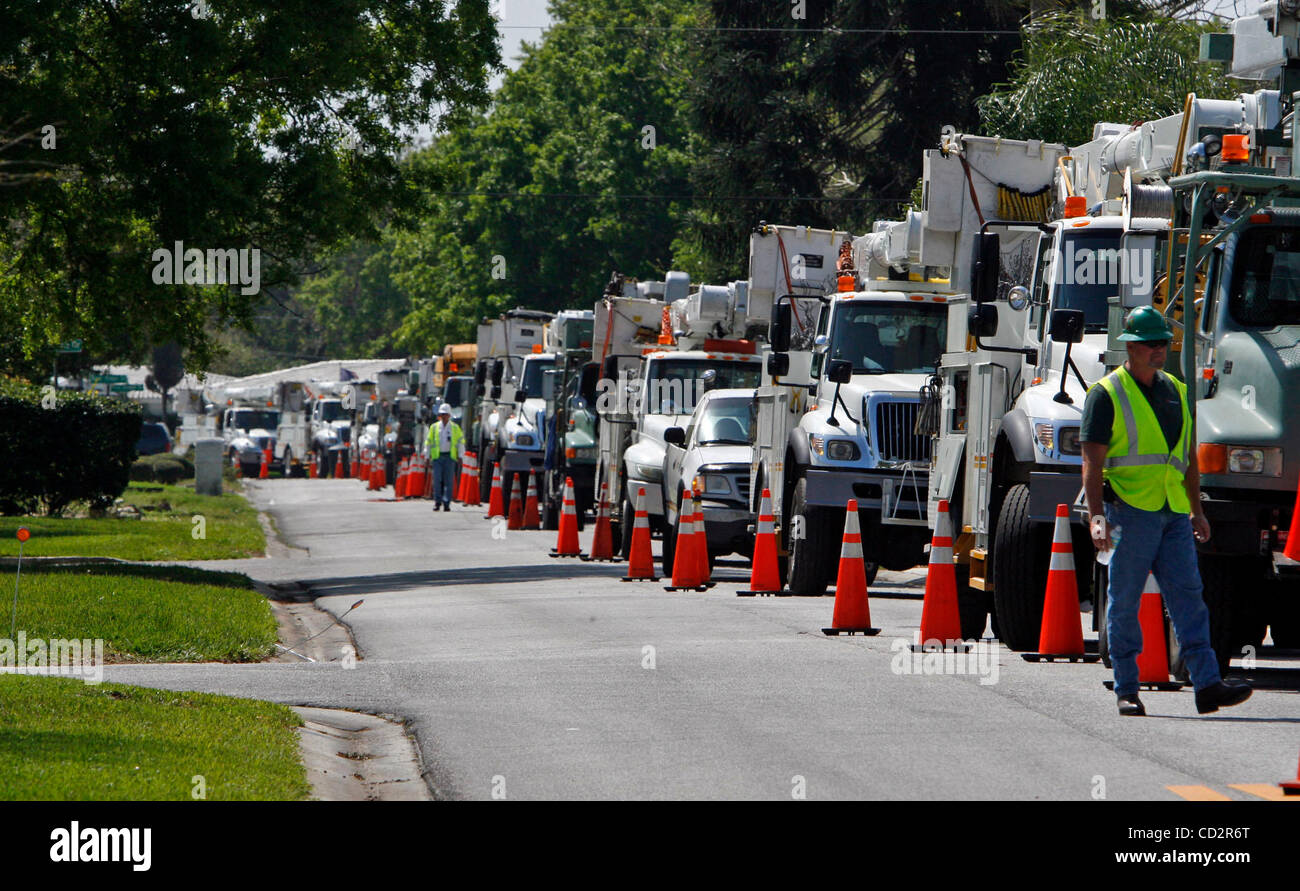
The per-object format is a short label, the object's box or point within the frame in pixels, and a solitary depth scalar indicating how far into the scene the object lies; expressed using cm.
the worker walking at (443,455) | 3734
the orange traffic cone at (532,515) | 3002
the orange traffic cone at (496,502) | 3145
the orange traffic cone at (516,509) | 3052
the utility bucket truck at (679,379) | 2286
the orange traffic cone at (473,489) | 3875
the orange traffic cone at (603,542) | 2300
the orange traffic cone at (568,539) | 2316
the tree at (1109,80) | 2317
